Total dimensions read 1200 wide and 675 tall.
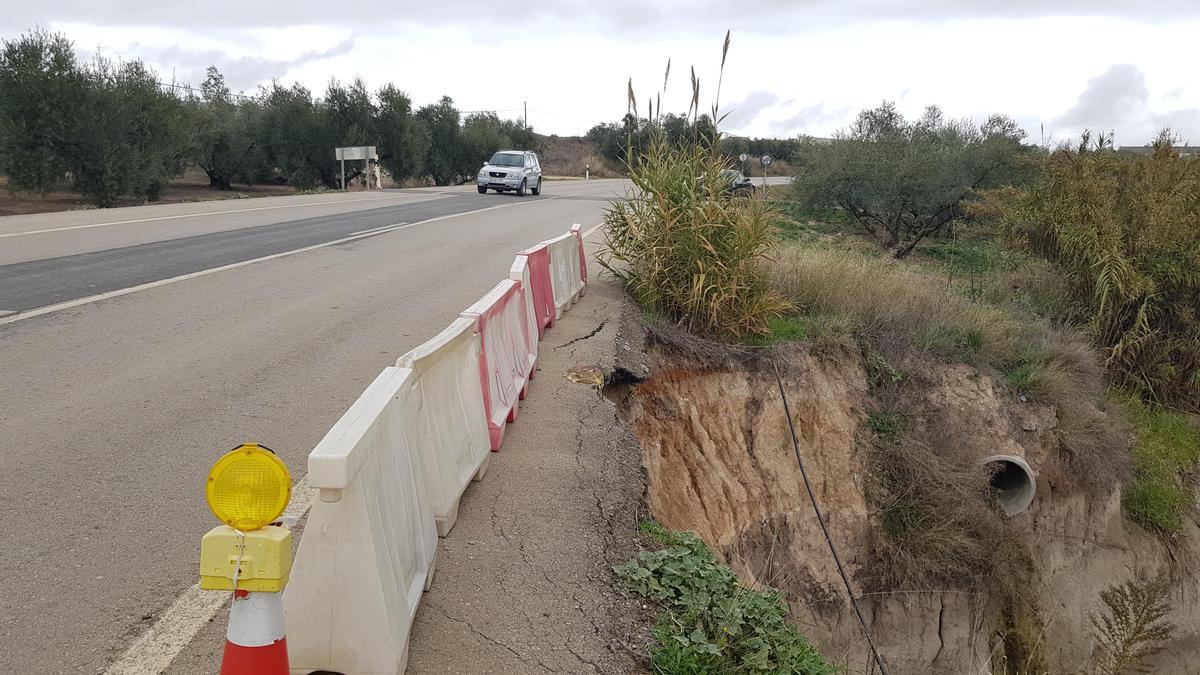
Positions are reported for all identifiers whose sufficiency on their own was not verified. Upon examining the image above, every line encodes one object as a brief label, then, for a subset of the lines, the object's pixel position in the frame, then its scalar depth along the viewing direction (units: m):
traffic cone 2.89
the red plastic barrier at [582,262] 11.91
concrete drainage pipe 11.34
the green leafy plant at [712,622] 4.00
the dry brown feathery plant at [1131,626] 8.27
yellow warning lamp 2.74
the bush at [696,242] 10.18
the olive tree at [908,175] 22.44
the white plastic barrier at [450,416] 4.57
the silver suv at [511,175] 32.69
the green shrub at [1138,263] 13.77
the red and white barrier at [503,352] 6.02
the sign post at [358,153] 35.19
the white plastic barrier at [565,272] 10.30
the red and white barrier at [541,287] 8.95
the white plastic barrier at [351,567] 3.17
